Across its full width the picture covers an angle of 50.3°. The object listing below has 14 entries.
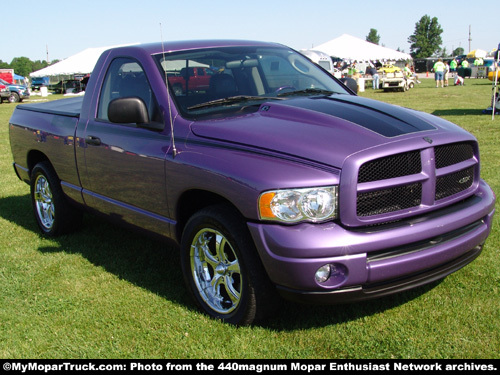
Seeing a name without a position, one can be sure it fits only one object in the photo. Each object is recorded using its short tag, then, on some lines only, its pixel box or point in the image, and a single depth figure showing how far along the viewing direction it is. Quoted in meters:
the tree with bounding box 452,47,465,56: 145.40
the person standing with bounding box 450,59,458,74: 37.68
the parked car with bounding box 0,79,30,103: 32.19
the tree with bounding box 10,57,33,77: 121.56
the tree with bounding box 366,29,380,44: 146.75
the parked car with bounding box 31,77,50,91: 51.97
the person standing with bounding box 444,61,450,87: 31.66
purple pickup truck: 2.88
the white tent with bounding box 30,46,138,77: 39.03
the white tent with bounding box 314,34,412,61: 34.03
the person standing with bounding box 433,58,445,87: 30.39
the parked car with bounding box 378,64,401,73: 29.67
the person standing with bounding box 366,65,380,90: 30.53
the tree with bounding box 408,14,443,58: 114.25
